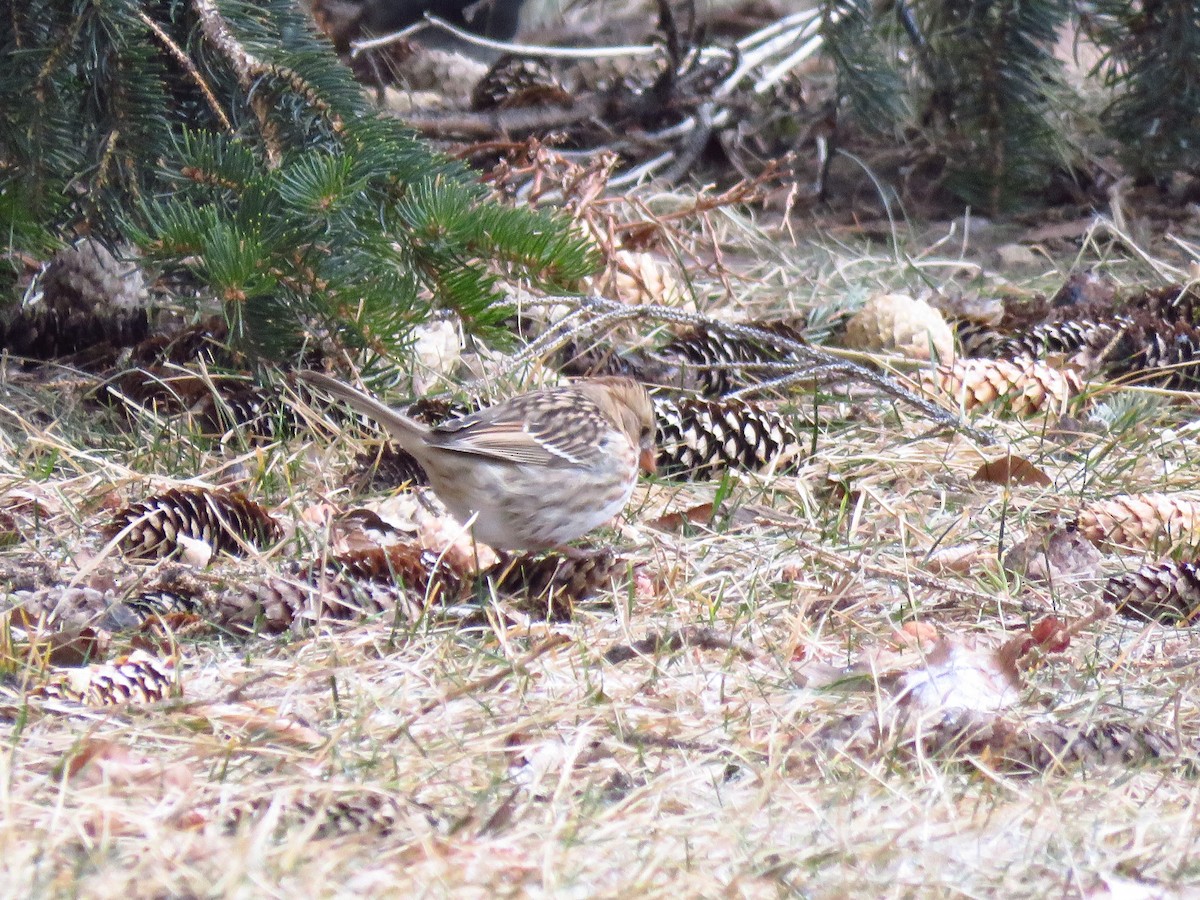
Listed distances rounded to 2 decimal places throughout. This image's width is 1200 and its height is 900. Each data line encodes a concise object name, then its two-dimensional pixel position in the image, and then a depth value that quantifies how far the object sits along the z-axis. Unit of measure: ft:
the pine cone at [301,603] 17.30
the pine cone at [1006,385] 26.58
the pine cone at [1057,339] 29.30
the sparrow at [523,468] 19.97
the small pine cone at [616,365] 28.63
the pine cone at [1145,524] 20.79
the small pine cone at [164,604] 17.54
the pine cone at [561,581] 18.99
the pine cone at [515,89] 42.57
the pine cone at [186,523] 19.65
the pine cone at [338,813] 11.76
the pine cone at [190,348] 26.05
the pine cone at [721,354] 28.25
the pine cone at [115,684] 14.67
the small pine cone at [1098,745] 14.11
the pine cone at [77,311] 27.25
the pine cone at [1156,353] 28.60
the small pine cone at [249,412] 24.39
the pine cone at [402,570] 18.63
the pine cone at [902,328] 28.66
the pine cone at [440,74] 46.85
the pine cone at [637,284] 30.50
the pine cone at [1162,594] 18.20
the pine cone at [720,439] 24.09
